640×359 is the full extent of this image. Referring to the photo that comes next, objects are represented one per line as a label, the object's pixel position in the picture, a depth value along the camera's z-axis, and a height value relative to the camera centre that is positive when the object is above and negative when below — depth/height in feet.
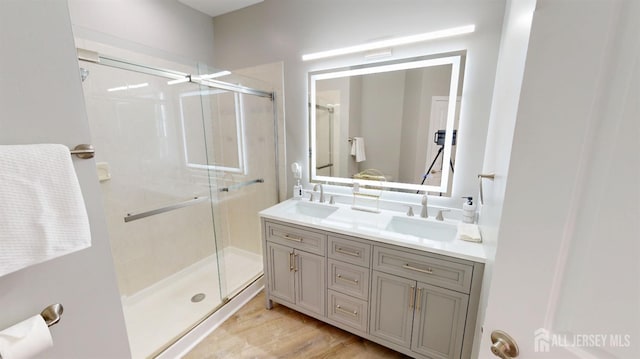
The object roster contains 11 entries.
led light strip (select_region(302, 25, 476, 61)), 5.00 +2.16
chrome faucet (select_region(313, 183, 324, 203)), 6.86 -1.61
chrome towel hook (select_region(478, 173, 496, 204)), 3.53 -0.62
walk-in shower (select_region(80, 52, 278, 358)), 5.75 -1.46
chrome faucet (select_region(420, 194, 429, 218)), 5.64 -1.72
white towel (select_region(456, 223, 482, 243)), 4.43 -1.85
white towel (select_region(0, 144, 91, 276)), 1.98 -0.66
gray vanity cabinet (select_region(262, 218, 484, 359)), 4.23 -3.10
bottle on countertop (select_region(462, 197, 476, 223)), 5.17 -1.63
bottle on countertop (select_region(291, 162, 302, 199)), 7.27 -1.26
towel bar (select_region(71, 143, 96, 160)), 2.53 -0.19
